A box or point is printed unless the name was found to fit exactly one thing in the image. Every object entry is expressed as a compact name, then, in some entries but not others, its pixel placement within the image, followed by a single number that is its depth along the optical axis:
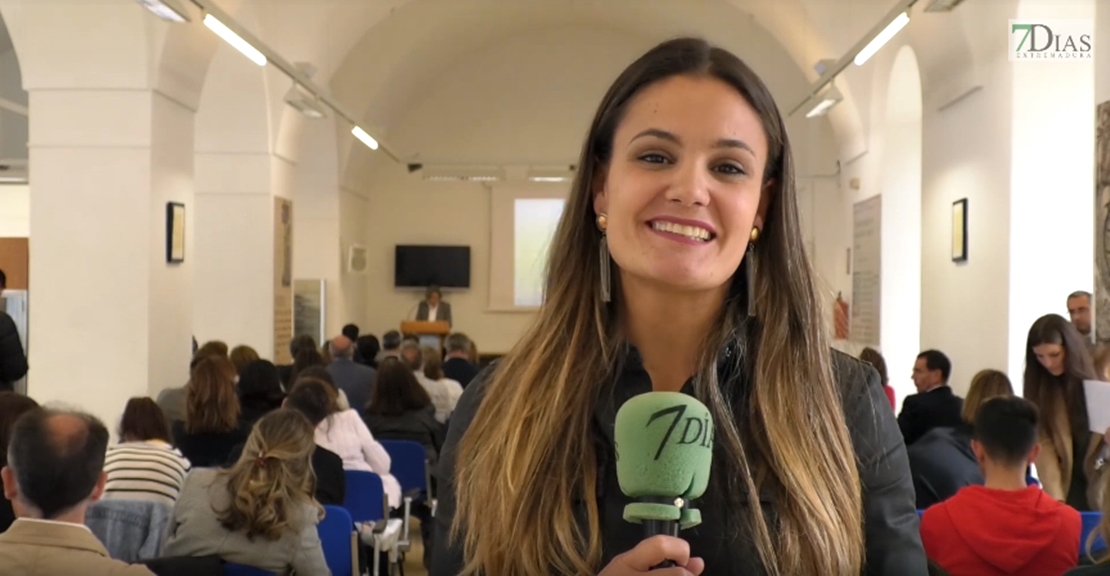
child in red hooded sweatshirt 4.36
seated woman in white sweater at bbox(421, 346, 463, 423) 10.63
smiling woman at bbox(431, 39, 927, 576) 1.75
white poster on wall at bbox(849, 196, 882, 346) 14.80
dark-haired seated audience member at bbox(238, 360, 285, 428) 7.79
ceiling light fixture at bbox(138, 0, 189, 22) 8.10
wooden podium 20.58
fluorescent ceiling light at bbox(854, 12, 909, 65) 9.19
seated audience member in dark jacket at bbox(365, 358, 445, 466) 9.29
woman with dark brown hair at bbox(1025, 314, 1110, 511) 5.83
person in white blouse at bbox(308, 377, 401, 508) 7.54
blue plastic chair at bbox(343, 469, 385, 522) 7.02
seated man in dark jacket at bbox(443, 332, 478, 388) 12.61
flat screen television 22.78
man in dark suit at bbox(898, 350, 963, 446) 7.61
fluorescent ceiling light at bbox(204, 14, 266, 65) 9.30
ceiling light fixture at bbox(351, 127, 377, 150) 16.30
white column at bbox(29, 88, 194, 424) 10.26
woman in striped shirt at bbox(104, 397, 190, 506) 5.68
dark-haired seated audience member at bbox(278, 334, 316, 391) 10.91
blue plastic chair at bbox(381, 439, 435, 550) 8.72
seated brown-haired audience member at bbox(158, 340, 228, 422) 8.98
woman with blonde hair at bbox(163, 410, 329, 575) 4.94
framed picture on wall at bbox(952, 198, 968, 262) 10.59
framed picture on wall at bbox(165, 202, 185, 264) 10.84
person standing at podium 22.28
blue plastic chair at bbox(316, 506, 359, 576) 5.60
